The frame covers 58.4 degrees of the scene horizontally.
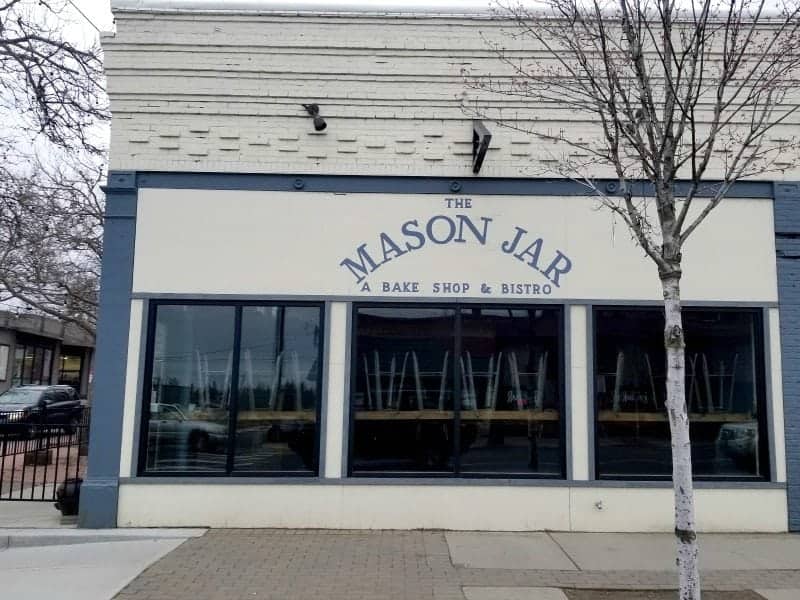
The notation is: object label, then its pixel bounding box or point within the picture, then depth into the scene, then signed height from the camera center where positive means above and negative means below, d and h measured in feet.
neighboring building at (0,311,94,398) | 123.95 +6.73
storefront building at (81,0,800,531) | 26.96 +3.22
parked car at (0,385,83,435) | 72.33 -1.68
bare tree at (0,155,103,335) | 58.23 +11.79
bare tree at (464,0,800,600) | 26.94 +11.89
